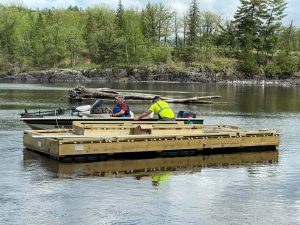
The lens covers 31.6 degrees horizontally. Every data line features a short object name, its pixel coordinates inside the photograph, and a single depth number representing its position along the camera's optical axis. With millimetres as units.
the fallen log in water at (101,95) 54125
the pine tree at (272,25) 126312
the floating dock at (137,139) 20794
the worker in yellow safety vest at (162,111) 24422
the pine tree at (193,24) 132138
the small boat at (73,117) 27172
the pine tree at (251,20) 126188
